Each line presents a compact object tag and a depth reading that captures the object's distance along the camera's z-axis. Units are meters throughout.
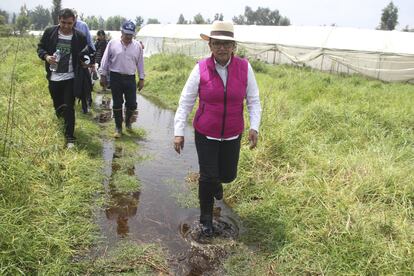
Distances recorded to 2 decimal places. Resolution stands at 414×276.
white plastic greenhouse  17.00
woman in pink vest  3.32
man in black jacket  5.19
